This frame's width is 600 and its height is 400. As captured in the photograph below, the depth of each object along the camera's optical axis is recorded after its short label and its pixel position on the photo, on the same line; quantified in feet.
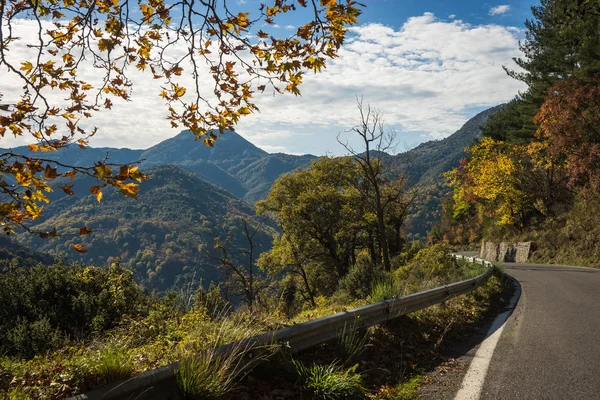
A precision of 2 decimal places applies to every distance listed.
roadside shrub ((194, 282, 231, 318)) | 18.04
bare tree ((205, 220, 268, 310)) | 69.77
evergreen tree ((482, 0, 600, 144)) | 70.09
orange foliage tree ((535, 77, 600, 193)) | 73.46
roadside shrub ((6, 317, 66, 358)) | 26.19
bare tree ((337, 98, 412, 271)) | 56.75
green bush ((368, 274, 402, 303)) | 21.90
